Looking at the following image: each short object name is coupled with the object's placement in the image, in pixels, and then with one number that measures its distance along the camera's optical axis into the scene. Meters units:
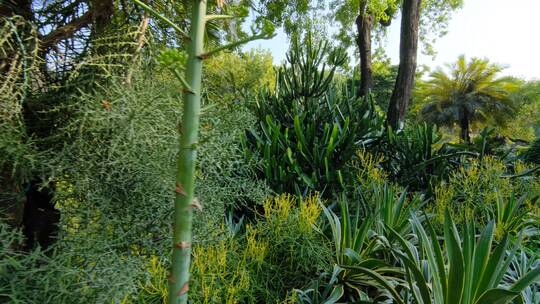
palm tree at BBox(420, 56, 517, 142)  22.28
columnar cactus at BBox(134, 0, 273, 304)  0.89
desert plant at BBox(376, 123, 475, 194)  4.76
